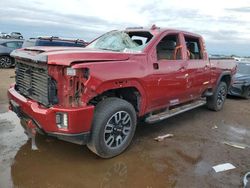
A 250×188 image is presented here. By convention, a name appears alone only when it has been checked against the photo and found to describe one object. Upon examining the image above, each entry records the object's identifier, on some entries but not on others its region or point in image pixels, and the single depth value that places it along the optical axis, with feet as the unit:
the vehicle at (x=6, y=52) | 33.49
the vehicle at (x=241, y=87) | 21.45
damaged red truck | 7.96
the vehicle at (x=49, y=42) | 26.56
